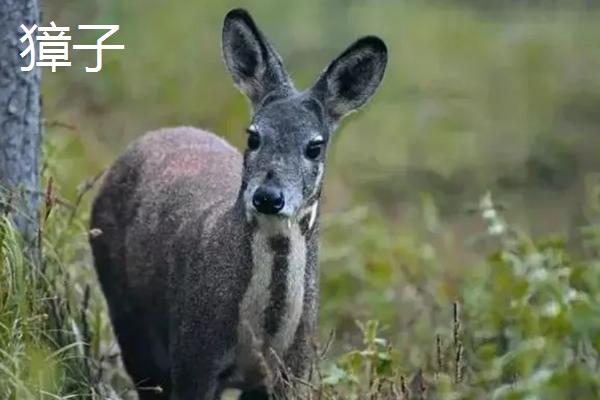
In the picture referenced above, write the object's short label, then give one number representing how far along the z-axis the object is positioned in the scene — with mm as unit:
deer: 13773
